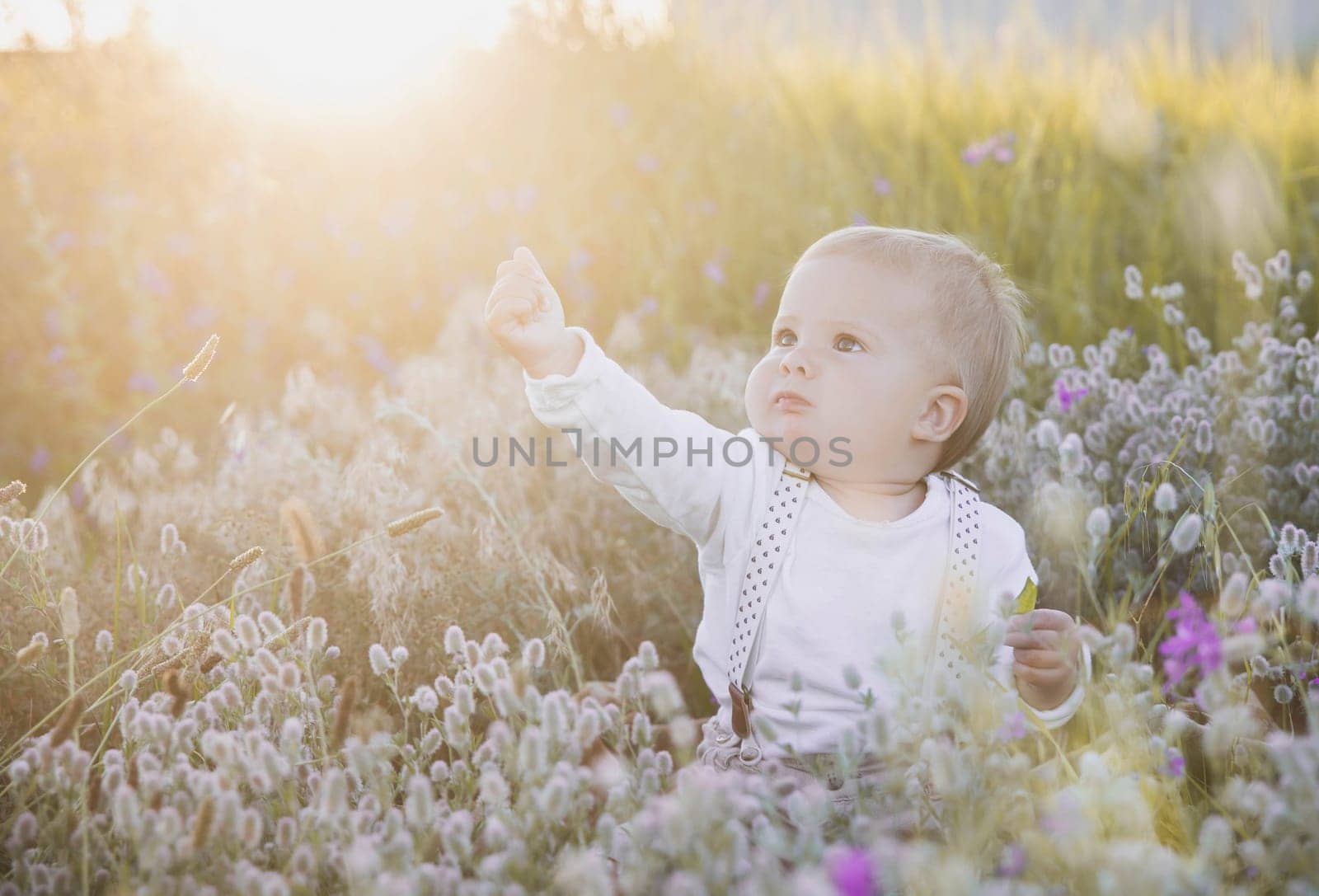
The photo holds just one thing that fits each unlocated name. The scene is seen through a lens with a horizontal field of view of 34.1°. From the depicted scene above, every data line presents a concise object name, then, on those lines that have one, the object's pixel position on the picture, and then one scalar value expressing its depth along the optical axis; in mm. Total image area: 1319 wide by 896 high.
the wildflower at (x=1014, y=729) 1276
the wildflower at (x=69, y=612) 1290
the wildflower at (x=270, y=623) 1426
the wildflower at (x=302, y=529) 1406
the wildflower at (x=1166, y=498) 1309
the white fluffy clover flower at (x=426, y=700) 1366
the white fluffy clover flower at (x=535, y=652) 1358
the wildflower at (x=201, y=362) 1419
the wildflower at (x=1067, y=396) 1748
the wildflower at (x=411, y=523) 1373
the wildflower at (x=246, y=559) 1365
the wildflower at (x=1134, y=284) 1831
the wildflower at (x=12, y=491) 1418
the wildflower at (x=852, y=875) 1133
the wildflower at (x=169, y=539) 1473
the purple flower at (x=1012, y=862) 1192
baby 1432
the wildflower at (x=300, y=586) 1353
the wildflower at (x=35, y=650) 1267
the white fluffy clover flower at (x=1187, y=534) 1272
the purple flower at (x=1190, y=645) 1216
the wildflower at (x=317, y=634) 1363
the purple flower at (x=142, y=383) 2193
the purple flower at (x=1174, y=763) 1274
